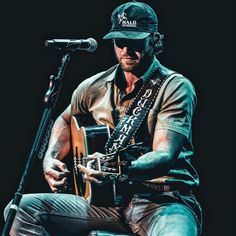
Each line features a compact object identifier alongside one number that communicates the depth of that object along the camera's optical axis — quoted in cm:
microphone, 628
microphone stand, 592
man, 637
